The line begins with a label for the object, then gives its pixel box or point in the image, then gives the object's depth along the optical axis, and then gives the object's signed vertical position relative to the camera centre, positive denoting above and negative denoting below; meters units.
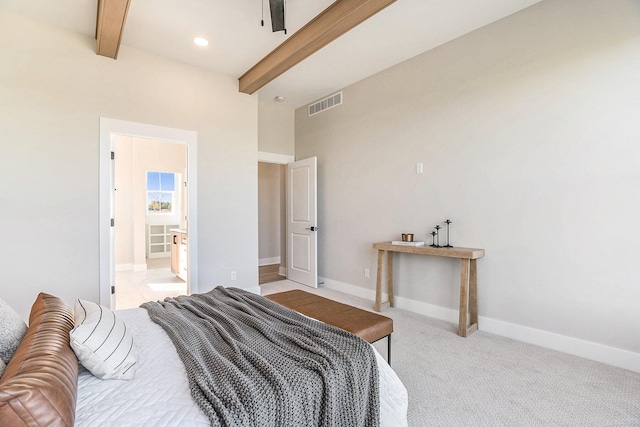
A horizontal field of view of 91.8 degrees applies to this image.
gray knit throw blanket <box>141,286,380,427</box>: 1.04 -0.60
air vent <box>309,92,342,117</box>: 4.60 +1.71
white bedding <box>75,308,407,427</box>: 0.95 -0.61
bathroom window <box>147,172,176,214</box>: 7.70 +0.59
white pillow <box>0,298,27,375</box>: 1.04 -0.42
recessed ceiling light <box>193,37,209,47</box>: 3.19 +1.82
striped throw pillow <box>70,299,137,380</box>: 1.09 -0.48
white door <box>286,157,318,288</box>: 4.79 -0.13
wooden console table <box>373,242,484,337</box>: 2.92 -0.62
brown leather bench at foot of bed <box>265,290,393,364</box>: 1.95 -0.70
